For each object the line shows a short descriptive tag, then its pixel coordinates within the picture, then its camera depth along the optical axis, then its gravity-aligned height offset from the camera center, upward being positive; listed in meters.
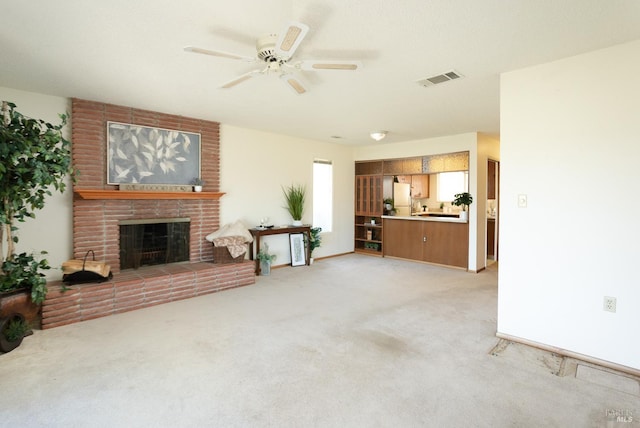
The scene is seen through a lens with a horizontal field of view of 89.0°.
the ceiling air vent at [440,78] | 3.04 +1.31
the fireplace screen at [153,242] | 4.33 -0.40
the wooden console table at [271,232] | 5.41 -0.32
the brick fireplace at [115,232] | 3.48 -0.24
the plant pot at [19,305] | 2.76 -0.81
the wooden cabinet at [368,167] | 7.34 +1.07
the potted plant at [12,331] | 2.64 -1.00
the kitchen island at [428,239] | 5.96 -0.50
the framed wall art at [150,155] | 4.20 +0.80
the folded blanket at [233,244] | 4.72 -0.45
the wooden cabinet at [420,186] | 7.86 +0.68
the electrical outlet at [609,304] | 2.50 -0.69
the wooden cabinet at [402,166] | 6.64 +1.00
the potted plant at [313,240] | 6.38 -0.52
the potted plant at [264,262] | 5.42 -0.81
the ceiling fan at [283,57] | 1.95 +1.09
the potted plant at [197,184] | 4.81 +0.43
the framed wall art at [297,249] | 6.14 -0.69
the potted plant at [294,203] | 6.13 +0.20
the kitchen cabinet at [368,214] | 7.30 -0.01
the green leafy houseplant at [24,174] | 2.70 +0.34
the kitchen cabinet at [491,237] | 6.99 -0.52
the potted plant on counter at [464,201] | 5.65 +0.22
